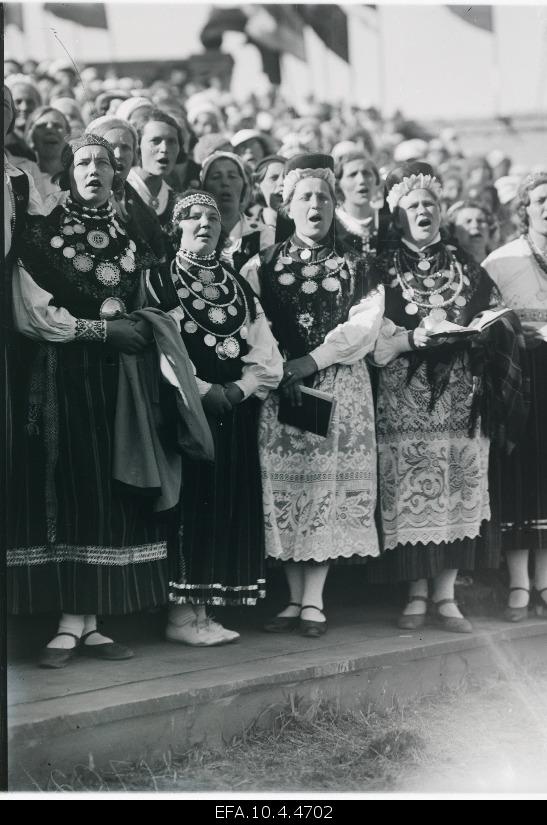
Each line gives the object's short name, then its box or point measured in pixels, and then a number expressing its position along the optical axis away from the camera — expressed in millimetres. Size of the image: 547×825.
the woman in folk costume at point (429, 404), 5402
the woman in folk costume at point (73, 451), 4734
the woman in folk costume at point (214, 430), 5008
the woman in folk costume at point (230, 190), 5398
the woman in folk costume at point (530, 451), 5617
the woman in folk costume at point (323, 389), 5211
